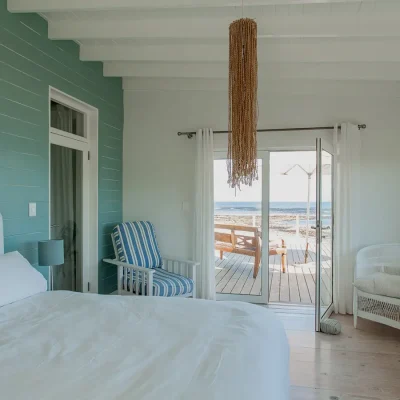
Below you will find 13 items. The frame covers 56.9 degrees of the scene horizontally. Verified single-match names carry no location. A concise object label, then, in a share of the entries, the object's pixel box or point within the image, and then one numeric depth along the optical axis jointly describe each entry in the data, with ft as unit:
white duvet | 4.06
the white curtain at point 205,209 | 14.34
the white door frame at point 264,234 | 14.49
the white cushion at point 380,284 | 11.16
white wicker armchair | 11.11
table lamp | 9.48
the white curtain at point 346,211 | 13.43
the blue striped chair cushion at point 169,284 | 11.69
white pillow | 7.32
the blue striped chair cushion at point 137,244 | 13.10
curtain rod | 13.68
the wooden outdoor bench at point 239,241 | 15.01
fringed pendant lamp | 6.49
